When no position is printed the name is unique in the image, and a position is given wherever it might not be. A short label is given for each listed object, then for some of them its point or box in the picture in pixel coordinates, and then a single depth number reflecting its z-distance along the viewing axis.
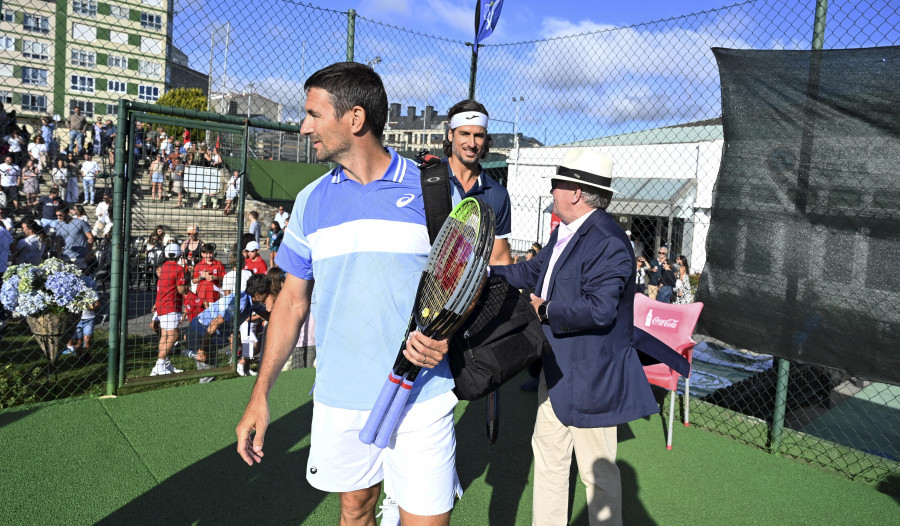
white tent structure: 6.24
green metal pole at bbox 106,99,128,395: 4.73
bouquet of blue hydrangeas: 5.70
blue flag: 5.95
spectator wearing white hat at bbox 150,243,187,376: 5.95
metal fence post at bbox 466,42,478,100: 6.47
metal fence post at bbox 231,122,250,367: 5.46
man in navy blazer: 2.73
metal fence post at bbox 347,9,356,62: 5.69
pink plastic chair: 4.66
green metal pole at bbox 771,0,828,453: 4.16
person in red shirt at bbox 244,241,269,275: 8.39
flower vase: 5.94
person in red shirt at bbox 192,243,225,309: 6.30
